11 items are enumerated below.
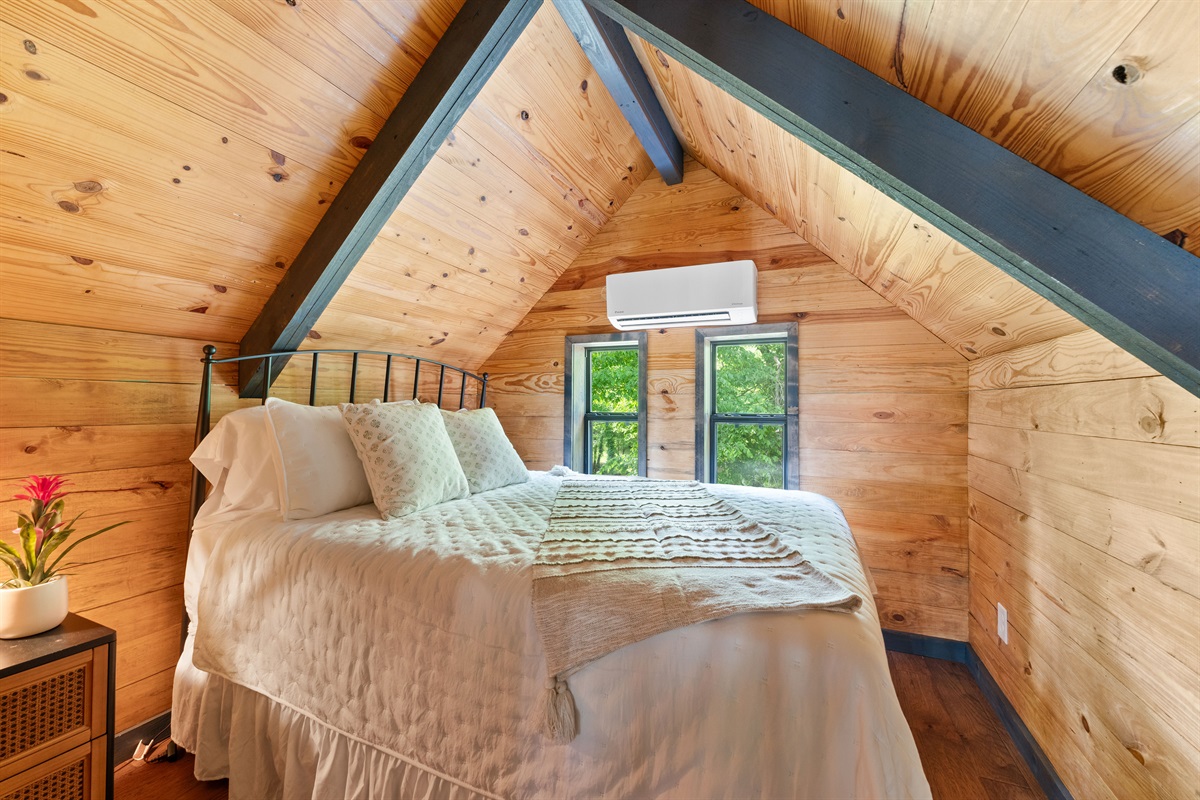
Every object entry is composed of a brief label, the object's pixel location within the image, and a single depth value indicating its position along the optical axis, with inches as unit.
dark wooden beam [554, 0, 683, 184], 71.9
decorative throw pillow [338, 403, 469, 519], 72.4
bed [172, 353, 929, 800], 37.6
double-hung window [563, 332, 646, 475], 132.9
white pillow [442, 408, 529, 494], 91.6
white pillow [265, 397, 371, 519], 69.5
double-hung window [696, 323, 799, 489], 117.9
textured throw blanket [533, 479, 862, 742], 42.0
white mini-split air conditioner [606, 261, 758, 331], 109.5
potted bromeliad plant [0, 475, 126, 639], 50.7
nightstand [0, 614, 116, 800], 46.5
